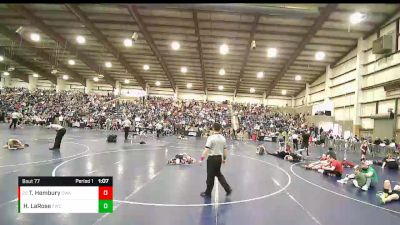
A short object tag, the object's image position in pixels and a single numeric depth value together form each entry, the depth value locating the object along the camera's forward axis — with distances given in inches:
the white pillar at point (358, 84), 1086.2
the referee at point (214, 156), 292.7
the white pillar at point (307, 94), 1613.4
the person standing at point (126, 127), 860.0
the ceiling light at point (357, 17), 858.8
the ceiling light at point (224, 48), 1144.4
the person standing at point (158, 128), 1088.8
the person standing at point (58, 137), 564.7
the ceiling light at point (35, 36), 1147.5
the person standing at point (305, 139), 740.6
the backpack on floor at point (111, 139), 761.0
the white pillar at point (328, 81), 1349.7
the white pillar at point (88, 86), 1866.4
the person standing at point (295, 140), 811.1
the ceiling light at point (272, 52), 1151.0
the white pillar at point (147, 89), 1840.6
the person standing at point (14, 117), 1021.8
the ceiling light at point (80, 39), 1166.5
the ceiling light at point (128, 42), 1103.7
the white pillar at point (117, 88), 1835.8
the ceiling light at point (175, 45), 1151.3
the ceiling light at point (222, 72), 1448.1
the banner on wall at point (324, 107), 1354.6
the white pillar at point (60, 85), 1867.7
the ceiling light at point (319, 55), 1187.8
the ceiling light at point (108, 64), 1510.8
